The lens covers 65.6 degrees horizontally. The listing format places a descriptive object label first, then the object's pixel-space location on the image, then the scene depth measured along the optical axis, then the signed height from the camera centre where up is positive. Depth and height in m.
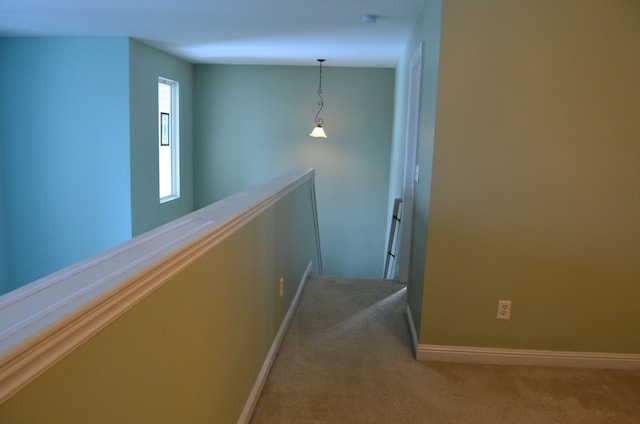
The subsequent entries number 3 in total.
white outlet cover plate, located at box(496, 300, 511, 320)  2.76 -0.89
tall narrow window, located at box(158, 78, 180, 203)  5.90 -0.04
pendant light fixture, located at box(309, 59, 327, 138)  6.20 +0.23
